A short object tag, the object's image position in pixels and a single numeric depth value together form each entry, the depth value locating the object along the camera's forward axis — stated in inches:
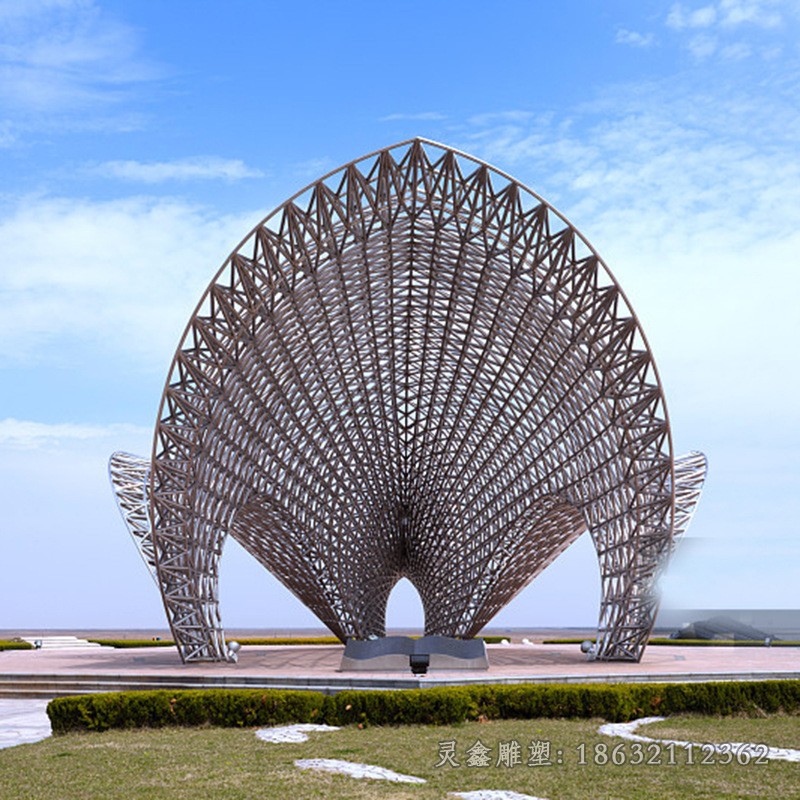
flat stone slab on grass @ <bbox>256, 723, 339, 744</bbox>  770.2
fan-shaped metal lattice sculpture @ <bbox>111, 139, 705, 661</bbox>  1540.4
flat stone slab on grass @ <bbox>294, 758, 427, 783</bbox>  601.9
